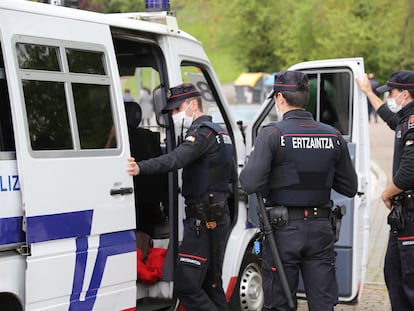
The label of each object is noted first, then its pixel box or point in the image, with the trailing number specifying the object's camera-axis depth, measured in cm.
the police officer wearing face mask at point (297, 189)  952
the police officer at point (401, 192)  1092
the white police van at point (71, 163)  838
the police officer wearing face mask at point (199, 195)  1080
